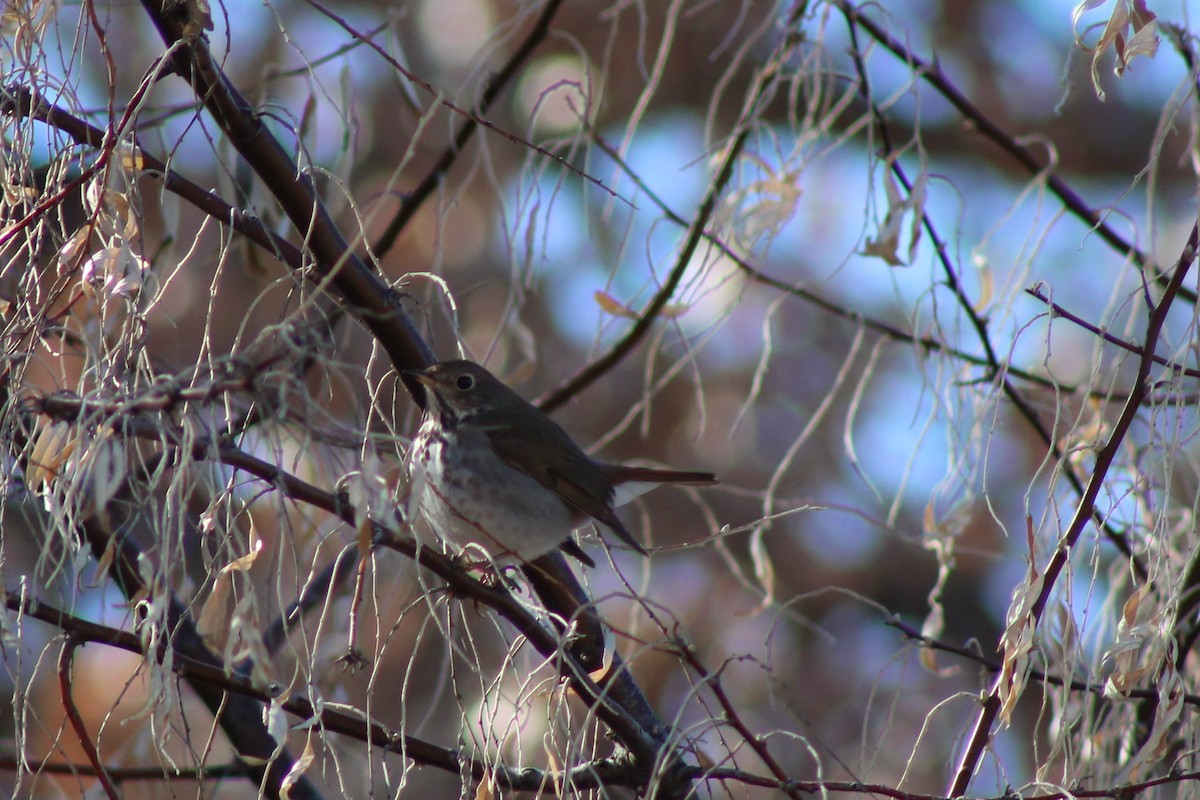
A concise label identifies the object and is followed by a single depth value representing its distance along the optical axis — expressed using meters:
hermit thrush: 8.08
